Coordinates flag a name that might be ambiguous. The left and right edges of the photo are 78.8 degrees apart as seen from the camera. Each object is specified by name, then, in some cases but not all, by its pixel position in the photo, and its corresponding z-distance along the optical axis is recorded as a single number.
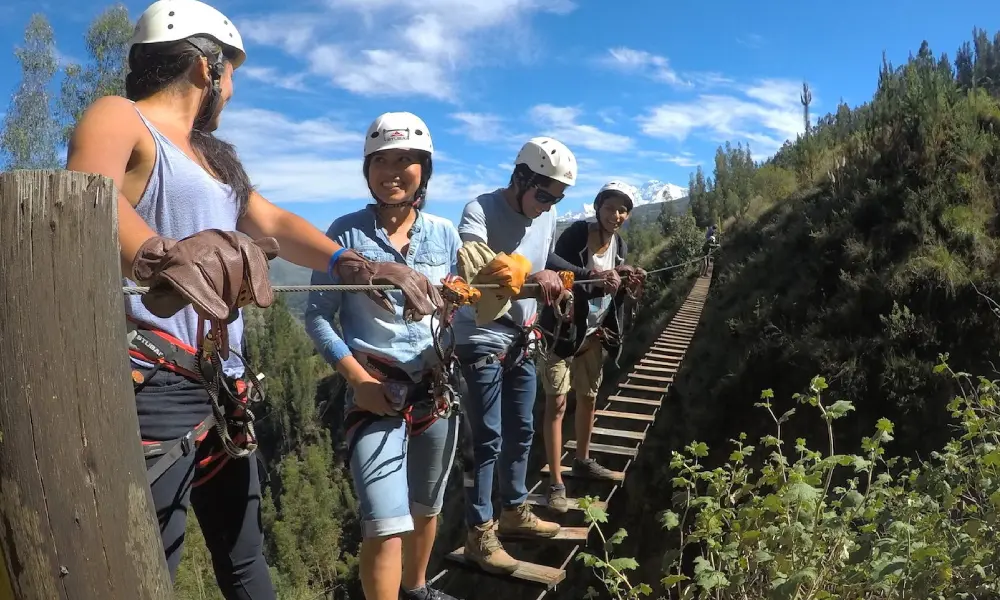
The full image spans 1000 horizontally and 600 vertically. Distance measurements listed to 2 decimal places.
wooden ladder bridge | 3.26
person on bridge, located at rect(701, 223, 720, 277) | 18.72
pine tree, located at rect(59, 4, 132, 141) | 16.55
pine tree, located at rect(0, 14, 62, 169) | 15.91
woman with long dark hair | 1.14
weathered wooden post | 0.79
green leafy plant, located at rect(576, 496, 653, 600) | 2.18
